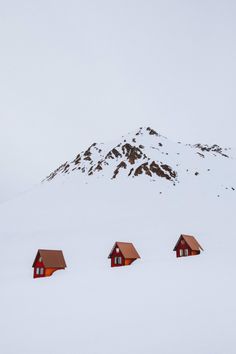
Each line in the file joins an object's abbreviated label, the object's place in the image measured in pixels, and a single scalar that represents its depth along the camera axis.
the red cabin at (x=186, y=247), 46.50
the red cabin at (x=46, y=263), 43.91
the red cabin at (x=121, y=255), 44.97
